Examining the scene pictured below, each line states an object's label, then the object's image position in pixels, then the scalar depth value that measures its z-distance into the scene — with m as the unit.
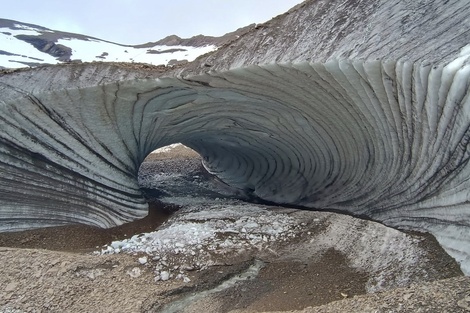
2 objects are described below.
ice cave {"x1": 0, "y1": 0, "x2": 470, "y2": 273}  3.44
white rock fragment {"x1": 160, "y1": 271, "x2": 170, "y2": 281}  4.13
